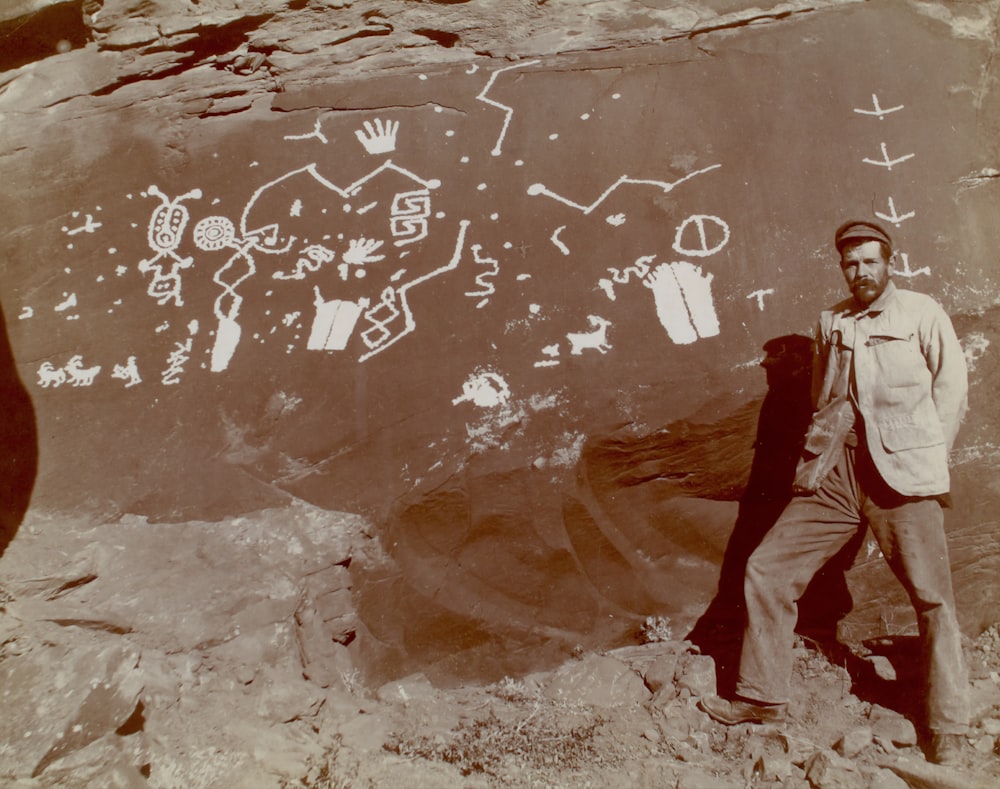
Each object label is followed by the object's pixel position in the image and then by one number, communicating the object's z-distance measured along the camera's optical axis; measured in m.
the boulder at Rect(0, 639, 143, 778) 2.67
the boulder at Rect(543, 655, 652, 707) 3.04
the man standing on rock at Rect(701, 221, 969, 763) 2.59
